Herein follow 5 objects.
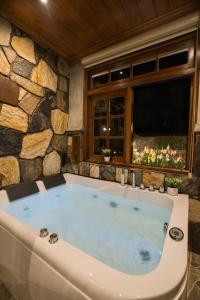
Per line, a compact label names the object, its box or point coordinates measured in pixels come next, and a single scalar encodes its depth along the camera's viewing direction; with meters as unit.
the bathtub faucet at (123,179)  2.09
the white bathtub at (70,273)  0.61
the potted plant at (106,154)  2.41
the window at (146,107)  1.91
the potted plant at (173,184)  1.73
